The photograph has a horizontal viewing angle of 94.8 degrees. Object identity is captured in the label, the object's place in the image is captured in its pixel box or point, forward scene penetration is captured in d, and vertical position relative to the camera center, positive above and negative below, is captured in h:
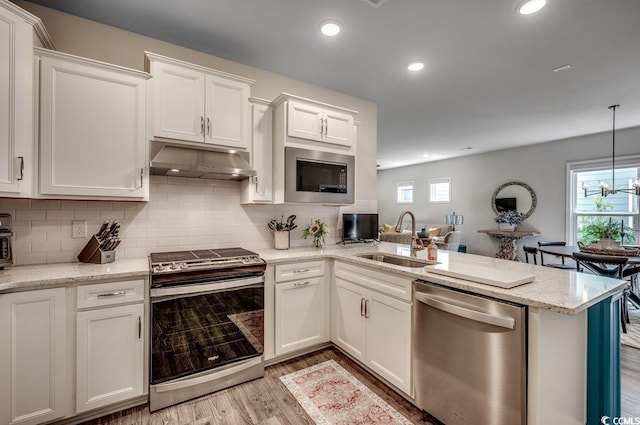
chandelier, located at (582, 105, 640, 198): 4.00 +0.44
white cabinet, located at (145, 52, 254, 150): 2.26 +0.88
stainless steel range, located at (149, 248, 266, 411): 1.97 -0.81
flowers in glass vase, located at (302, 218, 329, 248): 3.14 -0.22
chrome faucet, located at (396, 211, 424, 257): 2.40 -0.27
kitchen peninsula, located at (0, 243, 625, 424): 1.35 -0.52
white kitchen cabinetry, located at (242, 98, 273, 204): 2.76 +0.52
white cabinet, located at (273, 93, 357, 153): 2.75 +0.86
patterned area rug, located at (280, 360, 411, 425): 1.89 -1.33
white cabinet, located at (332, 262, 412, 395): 2.00 -0.84
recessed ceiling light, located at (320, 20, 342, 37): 2.28 +1.47
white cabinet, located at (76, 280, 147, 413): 1.80 -0.84
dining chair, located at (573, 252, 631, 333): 3.21 -0.71
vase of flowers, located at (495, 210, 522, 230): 6.52 -0.15
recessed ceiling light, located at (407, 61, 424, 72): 2.93 +1.49
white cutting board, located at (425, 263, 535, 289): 1.53 -0.36
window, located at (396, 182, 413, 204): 9.38 +0.64
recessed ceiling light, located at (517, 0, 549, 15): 2.01 +1.45
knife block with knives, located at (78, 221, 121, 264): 2.13 -0.27
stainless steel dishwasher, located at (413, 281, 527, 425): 1.40 -0.78
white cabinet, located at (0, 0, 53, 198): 1.68 +0.64
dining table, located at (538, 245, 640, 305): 3.15 -0.54
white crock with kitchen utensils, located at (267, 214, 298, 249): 2.98 -0.22
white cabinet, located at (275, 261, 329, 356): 2.51 -0.84
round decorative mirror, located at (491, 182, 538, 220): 6.43 +0.32
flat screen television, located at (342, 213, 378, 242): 3.49 -0.19
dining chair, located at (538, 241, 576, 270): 4.78 -0.51
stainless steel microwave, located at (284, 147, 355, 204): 2.78 +0.35
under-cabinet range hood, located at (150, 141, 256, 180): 2.22 +0.39
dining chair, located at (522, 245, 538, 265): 4.72 -0.60
